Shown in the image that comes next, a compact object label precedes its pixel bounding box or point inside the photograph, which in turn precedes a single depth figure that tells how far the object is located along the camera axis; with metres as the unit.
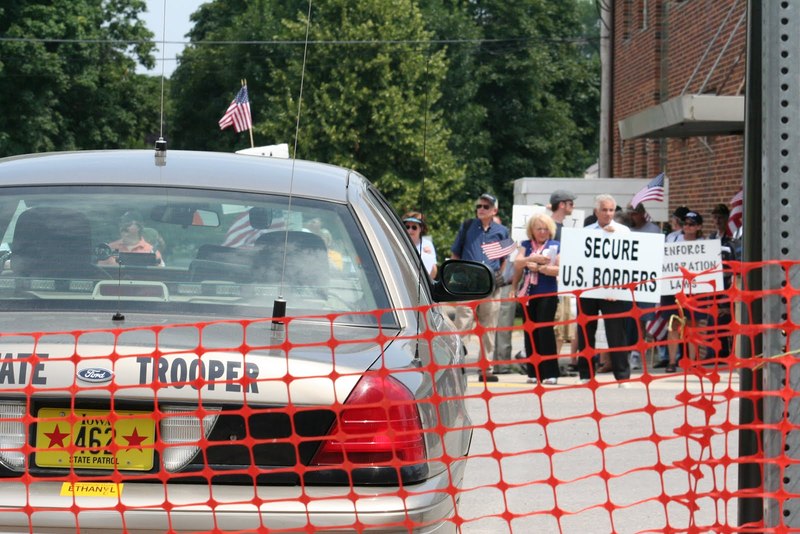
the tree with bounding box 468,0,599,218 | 58.88
